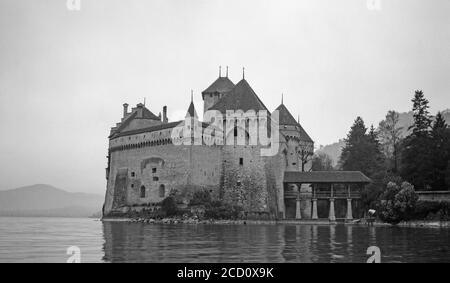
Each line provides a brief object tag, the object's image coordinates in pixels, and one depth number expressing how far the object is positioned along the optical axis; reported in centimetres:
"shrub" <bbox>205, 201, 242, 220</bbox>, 5272
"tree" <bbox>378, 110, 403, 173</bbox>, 6730
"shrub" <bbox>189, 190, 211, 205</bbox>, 5369
